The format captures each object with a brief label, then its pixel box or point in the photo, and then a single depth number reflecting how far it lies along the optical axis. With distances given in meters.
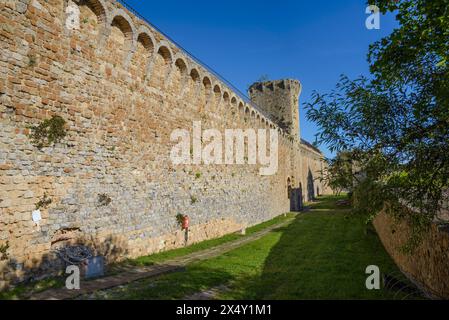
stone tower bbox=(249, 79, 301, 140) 33.28
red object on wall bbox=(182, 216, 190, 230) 13.16
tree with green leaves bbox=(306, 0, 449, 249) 4.61
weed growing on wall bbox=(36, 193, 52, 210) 7.62
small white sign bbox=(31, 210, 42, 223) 7.48
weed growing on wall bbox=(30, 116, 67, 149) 7.68
